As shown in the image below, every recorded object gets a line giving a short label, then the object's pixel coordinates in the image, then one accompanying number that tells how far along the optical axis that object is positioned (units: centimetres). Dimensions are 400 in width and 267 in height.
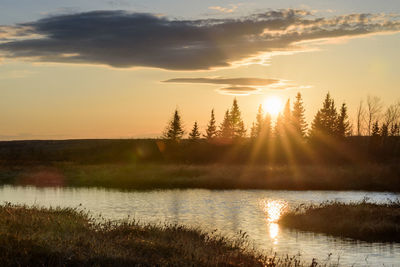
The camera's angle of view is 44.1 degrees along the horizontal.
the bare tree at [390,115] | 10575
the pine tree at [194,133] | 10681
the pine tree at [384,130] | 10088
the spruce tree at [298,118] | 10250
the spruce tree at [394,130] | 10409
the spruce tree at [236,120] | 11122
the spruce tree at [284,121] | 9994
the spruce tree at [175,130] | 10162
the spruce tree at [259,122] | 12072
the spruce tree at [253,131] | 12434
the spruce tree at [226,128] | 10973
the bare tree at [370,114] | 10682
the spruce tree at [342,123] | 9450
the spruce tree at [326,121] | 9406
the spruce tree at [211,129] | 11012
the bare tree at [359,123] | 11088
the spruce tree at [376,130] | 9419
